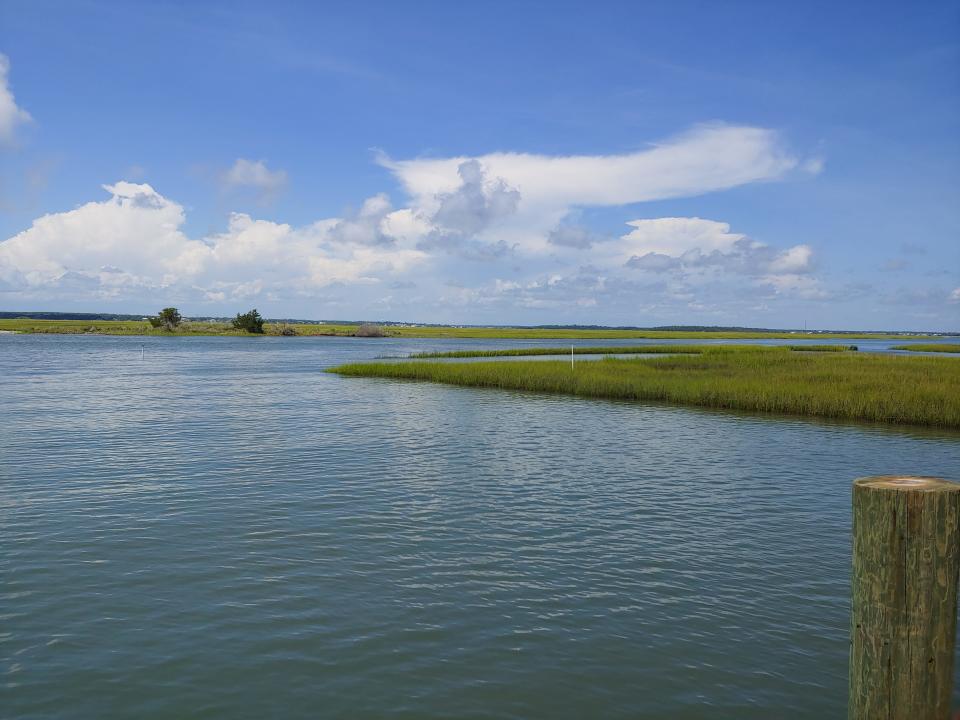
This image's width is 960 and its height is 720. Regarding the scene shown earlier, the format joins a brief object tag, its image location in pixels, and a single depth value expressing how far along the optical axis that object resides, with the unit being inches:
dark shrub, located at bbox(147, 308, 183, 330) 6624.0
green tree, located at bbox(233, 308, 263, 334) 6653.5
